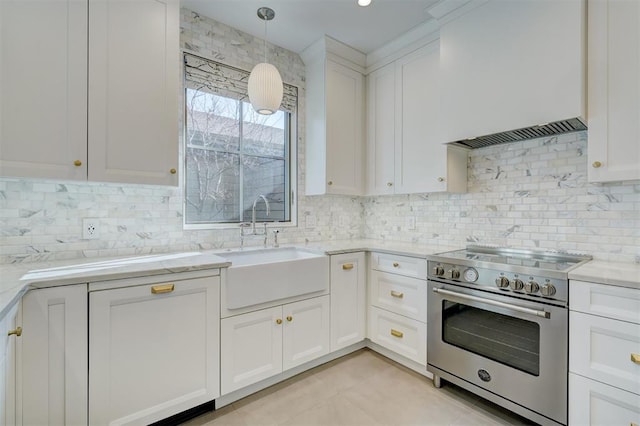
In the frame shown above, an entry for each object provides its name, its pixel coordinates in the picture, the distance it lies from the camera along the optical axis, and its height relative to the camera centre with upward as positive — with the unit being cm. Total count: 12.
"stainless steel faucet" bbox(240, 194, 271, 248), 249 -13
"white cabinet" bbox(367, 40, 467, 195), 241 +73
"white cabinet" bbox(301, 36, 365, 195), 272 +90
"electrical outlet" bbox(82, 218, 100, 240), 188 -12
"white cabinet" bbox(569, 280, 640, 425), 131 -66
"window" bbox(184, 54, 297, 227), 236 +54
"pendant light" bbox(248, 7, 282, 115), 194 +82
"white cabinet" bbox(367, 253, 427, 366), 219 -73
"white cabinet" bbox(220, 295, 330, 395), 184 -89
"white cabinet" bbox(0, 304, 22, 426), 102 -58
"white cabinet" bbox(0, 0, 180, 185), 143 +65
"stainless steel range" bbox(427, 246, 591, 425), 153 -67
